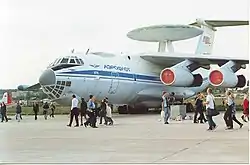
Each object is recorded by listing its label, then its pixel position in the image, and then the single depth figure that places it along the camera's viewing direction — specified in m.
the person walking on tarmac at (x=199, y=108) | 14.80
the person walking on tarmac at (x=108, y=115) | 14.69
